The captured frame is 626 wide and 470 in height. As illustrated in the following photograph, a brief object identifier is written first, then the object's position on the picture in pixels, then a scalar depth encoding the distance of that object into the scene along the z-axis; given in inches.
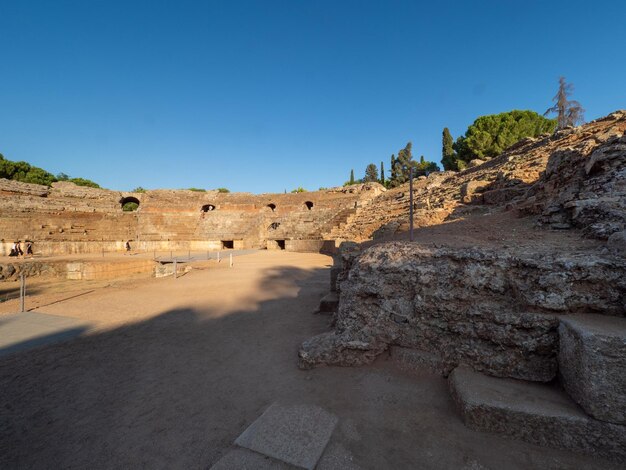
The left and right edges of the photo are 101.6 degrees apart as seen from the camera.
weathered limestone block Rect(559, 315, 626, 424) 72.4
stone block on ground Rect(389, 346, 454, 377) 112.7
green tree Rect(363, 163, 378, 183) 2139.5
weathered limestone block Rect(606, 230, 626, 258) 99.7
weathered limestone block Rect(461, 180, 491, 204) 469.7
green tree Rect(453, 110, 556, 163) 1226.0
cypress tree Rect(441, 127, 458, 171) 1499.0
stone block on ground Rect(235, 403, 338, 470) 78.0
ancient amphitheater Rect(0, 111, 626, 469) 77.3
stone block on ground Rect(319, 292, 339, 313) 216.4
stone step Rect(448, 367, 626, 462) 73.0
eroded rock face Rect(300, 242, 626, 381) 94.0
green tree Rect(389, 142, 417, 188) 1679.4
